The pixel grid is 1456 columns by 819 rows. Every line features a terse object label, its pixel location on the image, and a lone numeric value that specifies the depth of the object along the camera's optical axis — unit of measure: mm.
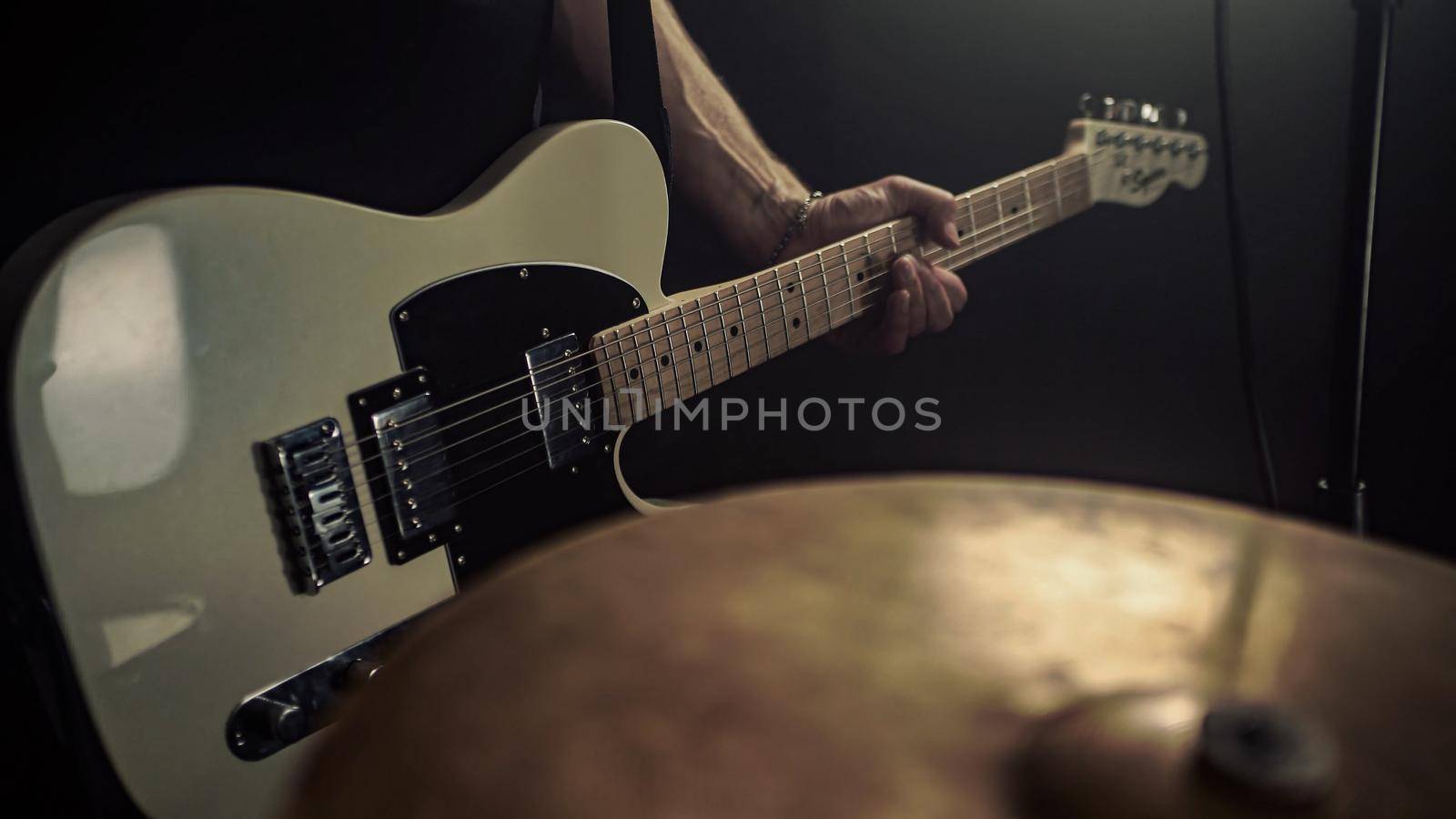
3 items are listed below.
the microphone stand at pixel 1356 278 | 922
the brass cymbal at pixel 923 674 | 227
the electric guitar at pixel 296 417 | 612
